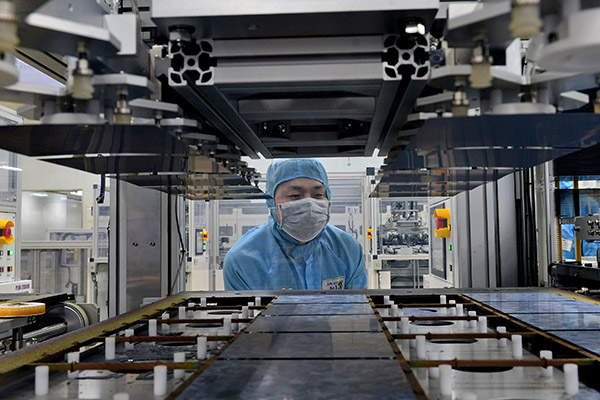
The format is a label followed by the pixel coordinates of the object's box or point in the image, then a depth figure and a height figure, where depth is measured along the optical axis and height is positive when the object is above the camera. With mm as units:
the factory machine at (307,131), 1109 +263
